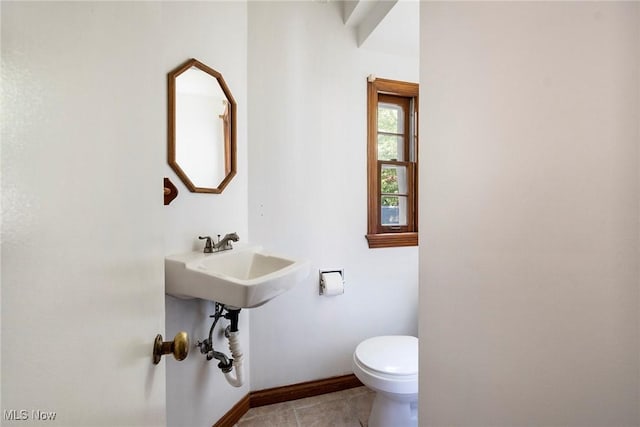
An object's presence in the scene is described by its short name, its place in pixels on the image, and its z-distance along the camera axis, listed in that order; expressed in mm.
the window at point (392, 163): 1904
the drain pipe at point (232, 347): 1331
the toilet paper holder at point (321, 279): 1781
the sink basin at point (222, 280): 1022
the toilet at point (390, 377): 1254
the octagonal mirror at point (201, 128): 1224
